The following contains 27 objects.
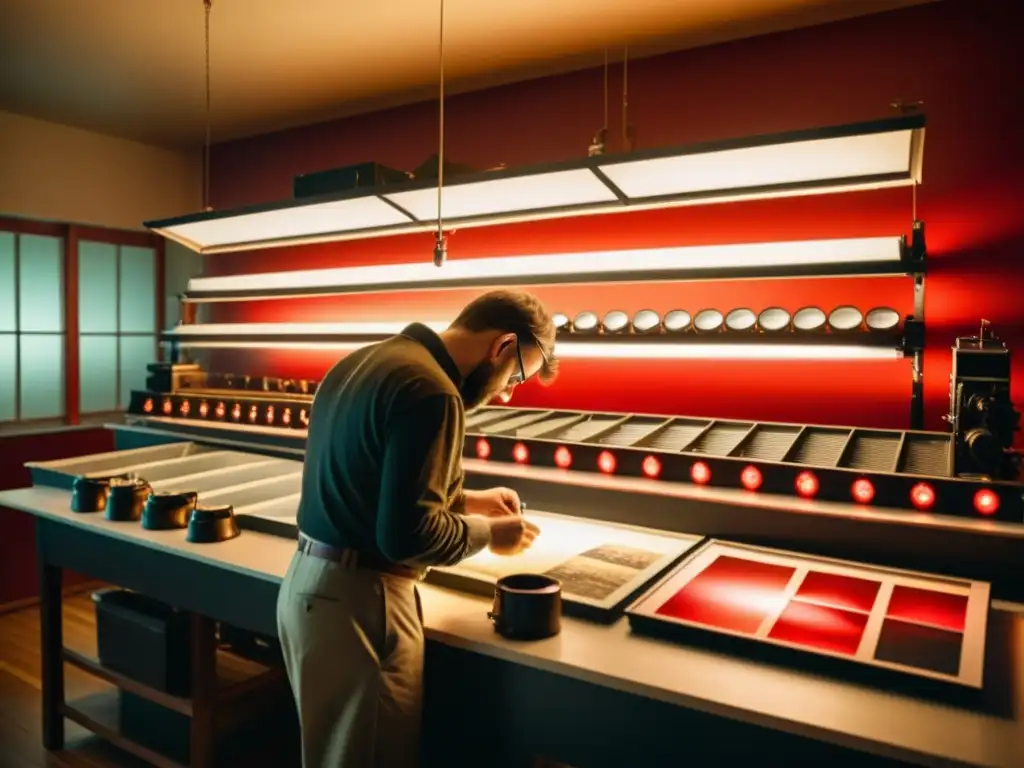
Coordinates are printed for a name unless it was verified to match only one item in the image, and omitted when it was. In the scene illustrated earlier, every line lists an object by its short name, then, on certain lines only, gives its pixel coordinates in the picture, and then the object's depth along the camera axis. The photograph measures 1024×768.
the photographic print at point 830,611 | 1.49
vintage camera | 1.95
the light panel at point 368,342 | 2.47
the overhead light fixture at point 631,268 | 2.46
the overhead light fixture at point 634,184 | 2.06
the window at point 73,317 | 4.96
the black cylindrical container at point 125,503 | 2.59
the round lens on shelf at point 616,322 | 2.87
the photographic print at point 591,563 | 1.83
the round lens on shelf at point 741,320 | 2.64
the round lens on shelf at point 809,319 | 2.52
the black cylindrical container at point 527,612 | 1.66
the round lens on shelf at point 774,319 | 2.58
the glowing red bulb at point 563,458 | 2.61
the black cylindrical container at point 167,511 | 2.48
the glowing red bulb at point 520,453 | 2.70
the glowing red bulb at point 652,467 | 2.43
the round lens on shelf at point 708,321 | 2.66
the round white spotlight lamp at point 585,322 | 2.97
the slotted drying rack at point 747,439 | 2.31
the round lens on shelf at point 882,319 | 2.47
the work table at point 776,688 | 1.26
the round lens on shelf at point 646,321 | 2.81
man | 1.56
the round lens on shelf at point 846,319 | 2.49
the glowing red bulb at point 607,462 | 2.52
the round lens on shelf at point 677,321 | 2.74
